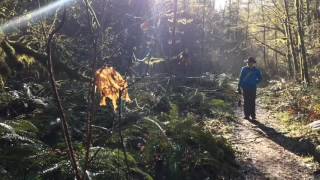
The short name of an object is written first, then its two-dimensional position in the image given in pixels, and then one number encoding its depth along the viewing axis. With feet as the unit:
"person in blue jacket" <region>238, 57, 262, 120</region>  27.73
